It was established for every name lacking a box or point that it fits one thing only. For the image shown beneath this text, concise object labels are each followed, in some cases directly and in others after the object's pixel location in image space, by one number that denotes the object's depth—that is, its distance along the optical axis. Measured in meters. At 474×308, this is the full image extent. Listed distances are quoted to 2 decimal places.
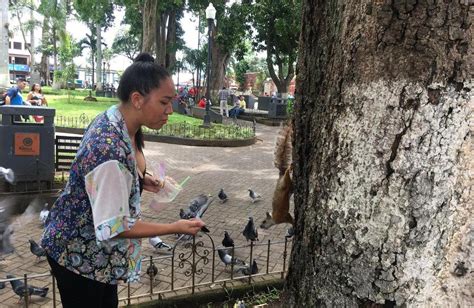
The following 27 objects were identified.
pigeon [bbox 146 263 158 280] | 3.40
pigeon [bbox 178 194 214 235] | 4.99
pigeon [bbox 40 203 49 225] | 5.37
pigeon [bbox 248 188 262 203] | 7.25
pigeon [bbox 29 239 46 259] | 4.36
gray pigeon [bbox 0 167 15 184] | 6.07
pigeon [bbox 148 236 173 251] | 4.72
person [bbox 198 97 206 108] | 23.38
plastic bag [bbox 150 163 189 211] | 2.56
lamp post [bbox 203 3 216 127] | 15.61
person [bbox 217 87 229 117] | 22.47
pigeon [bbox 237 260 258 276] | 3.93
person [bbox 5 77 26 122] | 10.65
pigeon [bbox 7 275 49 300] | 3.52
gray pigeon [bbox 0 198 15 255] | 4.52
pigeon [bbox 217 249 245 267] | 4.25
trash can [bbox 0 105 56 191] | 6.40
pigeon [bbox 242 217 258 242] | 4.87
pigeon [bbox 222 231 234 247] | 4.49
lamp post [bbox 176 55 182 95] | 36.08
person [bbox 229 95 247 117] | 22.92
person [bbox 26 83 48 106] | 12.98
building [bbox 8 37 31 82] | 72.38
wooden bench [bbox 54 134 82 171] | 7.42
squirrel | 1.86
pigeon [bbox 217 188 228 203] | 7.05
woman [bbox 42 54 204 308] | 1.71
